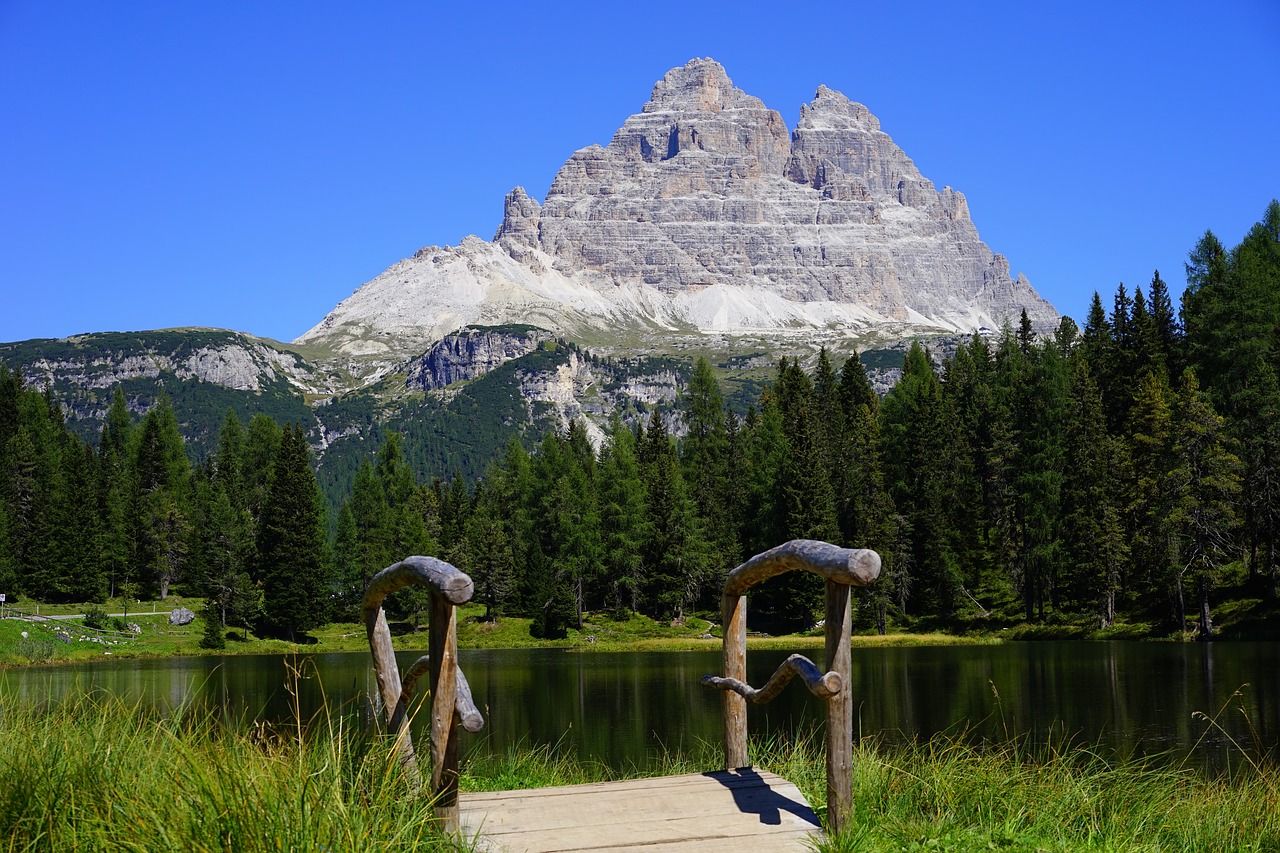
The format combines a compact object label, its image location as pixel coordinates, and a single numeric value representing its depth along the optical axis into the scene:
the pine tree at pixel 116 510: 82.25
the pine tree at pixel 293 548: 74.50
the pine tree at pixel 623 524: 77.12
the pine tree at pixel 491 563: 79.24
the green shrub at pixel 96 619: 65.50
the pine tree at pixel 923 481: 68.88
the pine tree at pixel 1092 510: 59.38
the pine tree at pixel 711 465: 77.50
